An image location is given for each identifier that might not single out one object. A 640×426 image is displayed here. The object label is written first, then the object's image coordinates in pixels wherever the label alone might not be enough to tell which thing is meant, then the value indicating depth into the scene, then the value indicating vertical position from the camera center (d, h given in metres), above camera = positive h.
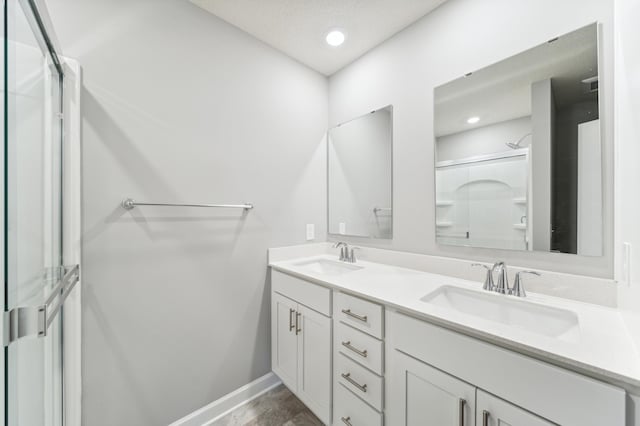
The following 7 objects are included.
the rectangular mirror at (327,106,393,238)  1.84 +0.29
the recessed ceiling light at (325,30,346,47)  1.73 +1.21
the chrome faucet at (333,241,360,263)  1.92 -0.31
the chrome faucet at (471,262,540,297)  1.14 -0.32
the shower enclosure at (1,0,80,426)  0.66 -0.02
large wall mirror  1.08 +0.29
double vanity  0.68 -0.49
